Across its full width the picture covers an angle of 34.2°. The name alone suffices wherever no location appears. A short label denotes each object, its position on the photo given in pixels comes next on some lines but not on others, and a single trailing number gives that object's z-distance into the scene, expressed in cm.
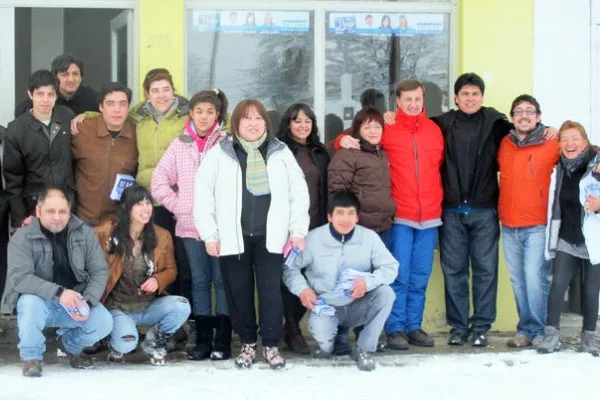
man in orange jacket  683
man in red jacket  689
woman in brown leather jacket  631
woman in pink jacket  646
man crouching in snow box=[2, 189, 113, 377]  593
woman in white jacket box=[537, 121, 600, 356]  657
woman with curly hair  677
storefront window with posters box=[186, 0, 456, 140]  763
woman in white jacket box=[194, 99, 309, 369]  619
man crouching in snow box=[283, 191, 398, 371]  634
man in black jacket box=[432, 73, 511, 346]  697
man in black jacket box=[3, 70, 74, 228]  648
